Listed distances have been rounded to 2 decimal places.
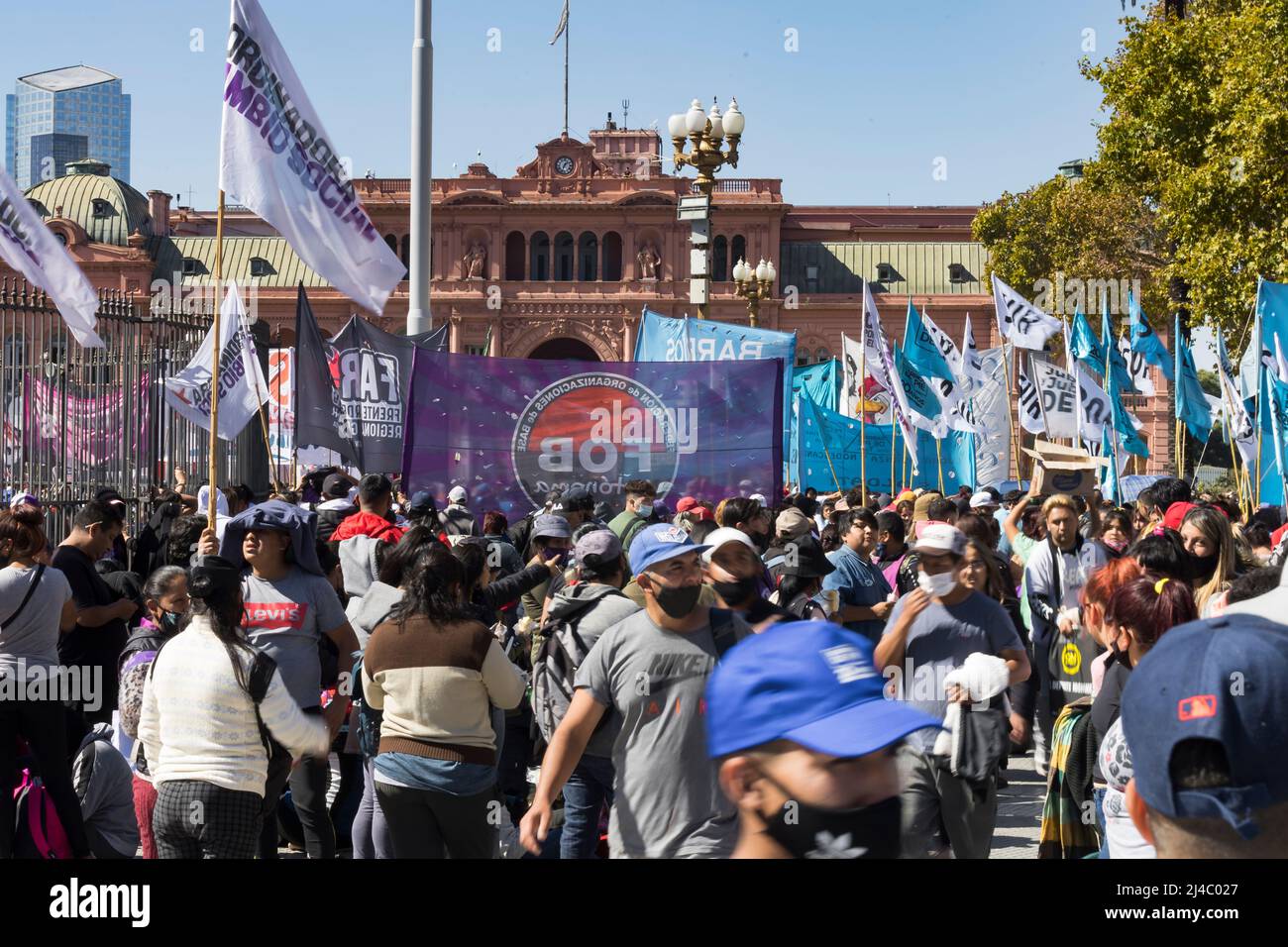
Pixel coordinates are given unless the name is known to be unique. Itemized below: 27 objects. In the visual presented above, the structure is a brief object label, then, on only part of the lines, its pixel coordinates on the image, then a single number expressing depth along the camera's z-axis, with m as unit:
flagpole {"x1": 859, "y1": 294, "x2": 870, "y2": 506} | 17.75
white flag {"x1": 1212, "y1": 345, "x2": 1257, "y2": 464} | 15.56
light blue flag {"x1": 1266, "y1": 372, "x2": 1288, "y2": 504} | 12.73
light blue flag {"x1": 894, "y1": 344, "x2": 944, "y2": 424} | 18.88
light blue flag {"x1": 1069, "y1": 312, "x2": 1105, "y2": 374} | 20.17
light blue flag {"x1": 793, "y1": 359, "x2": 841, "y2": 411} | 25.95
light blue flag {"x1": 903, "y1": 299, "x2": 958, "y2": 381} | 20.28
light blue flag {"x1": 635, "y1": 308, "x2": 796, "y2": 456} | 17.36
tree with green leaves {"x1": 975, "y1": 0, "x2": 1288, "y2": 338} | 20.94
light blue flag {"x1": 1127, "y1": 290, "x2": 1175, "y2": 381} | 20.97
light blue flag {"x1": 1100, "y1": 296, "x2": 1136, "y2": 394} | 19.33
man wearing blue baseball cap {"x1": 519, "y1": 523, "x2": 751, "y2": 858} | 4.59
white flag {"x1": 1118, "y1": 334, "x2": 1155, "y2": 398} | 21.33
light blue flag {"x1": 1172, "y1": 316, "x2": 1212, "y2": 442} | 17.70
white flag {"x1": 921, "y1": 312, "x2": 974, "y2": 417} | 20.39
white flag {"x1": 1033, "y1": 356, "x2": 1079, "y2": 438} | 19.16
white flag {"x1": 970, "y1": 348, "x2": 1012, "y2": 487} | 22.23
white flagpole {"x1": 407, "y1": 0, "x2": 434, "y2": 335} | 14.87
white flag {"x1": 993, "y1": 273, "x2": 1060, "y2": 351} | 20.12
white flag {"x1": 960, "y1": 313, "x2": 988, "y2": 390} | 23.02
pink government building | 65.06
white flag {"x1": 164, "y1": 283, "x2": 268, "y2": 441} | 13.80
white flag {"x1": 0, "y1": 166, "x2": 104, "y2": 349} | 9.33
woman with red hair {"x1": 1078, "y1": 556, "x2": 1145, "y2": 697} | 5.21
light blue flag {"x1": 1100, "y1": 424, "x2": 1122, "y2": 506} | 17.75
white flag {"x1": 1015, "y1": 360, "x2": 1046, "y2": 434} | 19.86
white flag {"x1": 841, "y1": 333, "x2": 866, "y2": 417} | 25.36
